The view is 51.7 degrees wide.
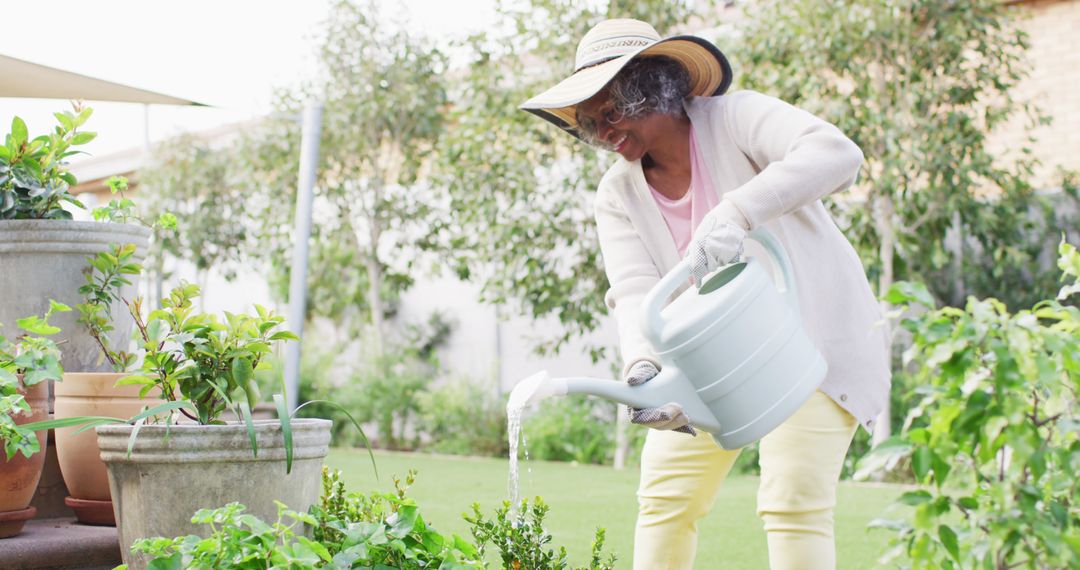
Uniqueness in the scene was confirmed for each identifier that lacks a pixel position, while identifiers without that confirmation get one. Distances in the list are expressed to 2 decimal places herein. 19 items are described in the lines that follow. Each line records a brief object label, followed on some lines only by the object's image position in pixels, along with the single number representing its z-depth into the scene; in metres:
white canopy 3.98
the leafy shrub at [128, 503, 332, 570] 1.45
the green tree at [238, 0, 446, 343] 8.65
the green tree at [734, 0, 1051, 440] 5.95
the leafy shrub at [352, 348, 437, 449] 8.65
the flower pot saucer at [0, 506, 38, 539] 2.07
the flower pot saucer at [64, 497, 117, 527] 2.20
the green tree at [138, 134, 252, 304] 10.55
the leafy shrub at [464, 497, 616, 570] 1.77
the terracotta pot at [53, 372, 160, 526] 2.12
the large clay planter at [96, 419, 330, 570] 1.70
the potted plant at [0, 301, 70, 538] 1.87
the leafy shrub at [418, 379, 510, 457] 8.09
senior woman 1.90
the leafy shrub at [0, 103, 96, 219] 2.28
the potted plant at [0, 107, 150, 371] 2.27
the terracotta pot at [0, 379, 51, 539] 2.04
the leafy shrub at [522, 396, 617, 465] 7.56
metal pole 6.98
